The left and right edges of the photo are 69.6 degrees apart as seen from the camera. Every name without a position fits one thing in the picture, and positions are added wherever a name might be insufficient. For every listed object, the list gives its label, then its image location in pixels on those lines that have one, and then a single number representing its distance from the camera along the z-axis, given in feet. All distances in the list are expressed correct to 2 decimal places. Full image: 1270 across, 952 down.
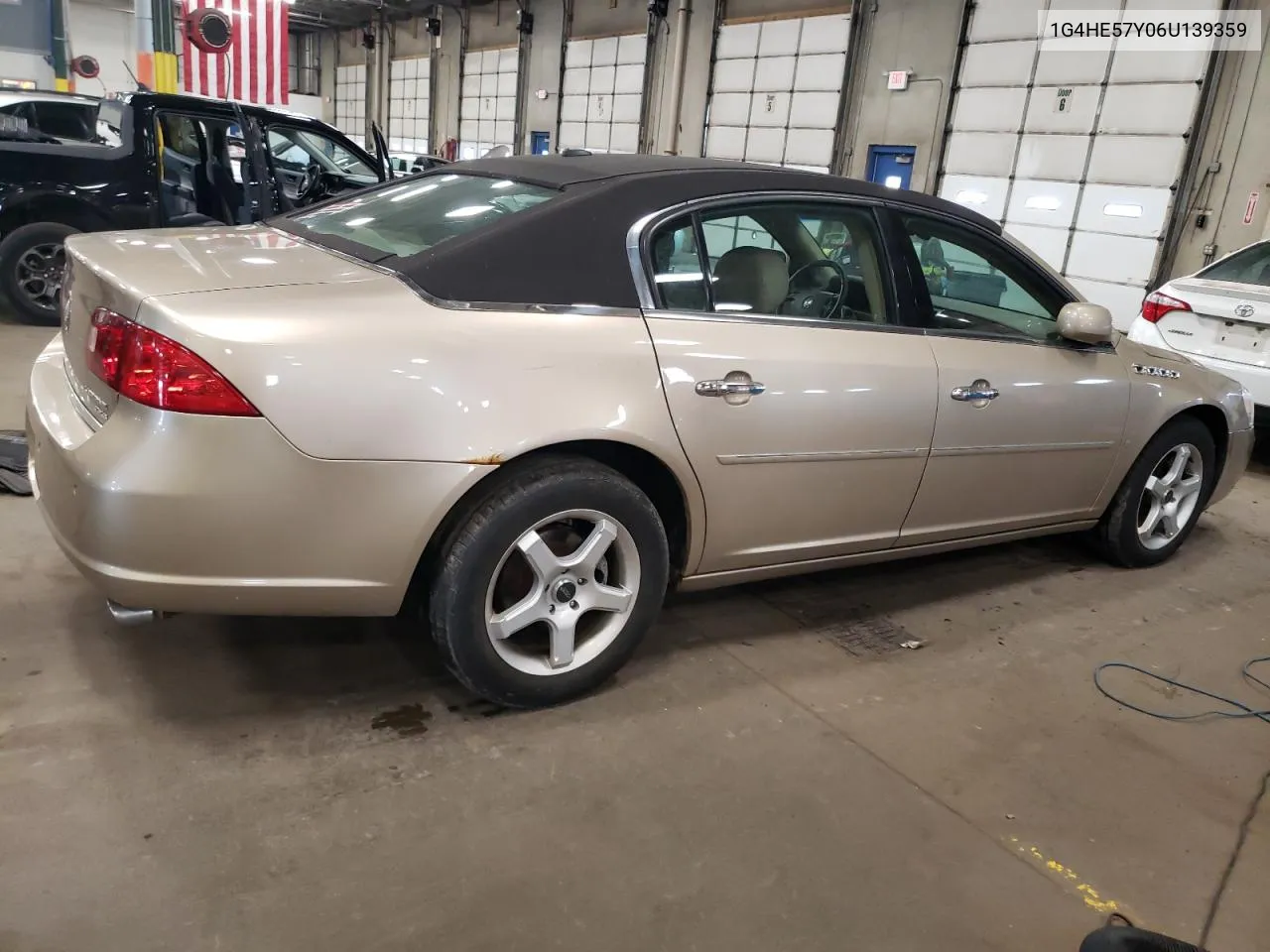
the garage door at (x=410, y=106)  67.31
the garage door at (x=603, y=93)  47.11
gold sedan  6.18
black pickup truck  19.90
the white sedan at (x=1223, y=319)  16.97
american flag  39.29
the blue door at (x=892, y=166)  35.19
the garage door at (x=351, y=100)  76.64
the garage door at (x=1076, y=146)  27.99
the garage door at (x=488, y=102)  57.41
